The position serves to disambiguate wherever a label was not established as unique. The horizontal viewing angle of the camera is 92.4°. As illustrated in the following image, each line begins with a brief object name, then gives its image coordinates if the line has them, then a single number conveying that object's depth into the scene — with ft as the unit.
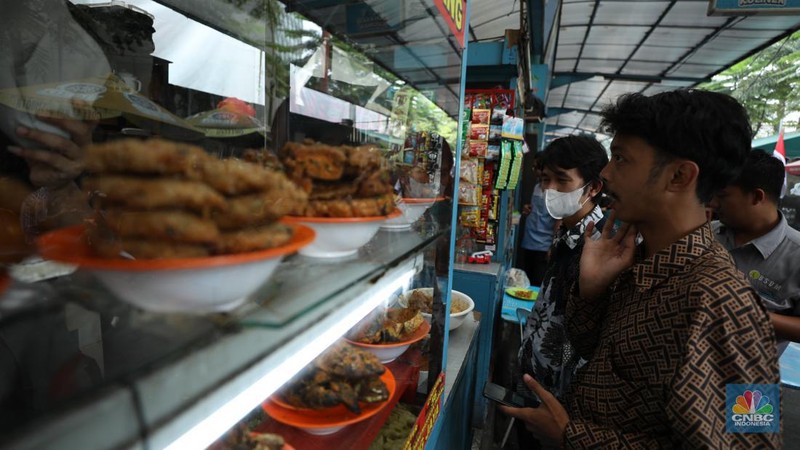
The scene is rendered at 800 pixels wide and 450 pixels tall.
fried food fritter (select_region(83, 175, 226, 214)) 1.65
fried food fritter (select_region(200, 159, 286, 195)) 1.87
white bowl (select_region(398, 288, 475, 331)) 5.77
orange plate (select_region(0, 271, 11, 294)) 1.35
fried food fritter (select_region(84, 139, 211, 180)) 1.69
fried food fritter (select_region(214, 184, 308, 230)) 1.83
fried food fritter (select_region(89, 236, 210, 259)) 1.54
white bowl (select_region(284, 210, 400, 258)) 2.50
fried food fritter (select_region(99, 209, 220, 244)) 1.58
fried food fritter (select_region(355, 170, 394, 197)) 3.09
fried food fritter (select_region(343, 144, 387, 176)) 3.05
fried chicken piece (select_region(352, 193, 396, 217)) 2.85
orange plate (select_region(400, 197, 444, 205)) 4.07
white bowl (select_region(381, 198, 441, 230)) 3.73
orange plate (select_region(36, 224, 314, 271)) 1.48
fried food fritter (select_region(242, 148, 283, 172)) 2.64
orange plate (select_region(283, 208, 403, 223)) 2.40
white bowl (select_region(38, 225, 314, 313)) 1.48
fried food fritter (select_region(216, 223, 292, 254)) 1.73
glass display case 1.46
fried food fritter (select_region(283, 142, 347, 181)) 2.82
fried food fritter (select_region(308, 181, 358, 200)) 2.83
